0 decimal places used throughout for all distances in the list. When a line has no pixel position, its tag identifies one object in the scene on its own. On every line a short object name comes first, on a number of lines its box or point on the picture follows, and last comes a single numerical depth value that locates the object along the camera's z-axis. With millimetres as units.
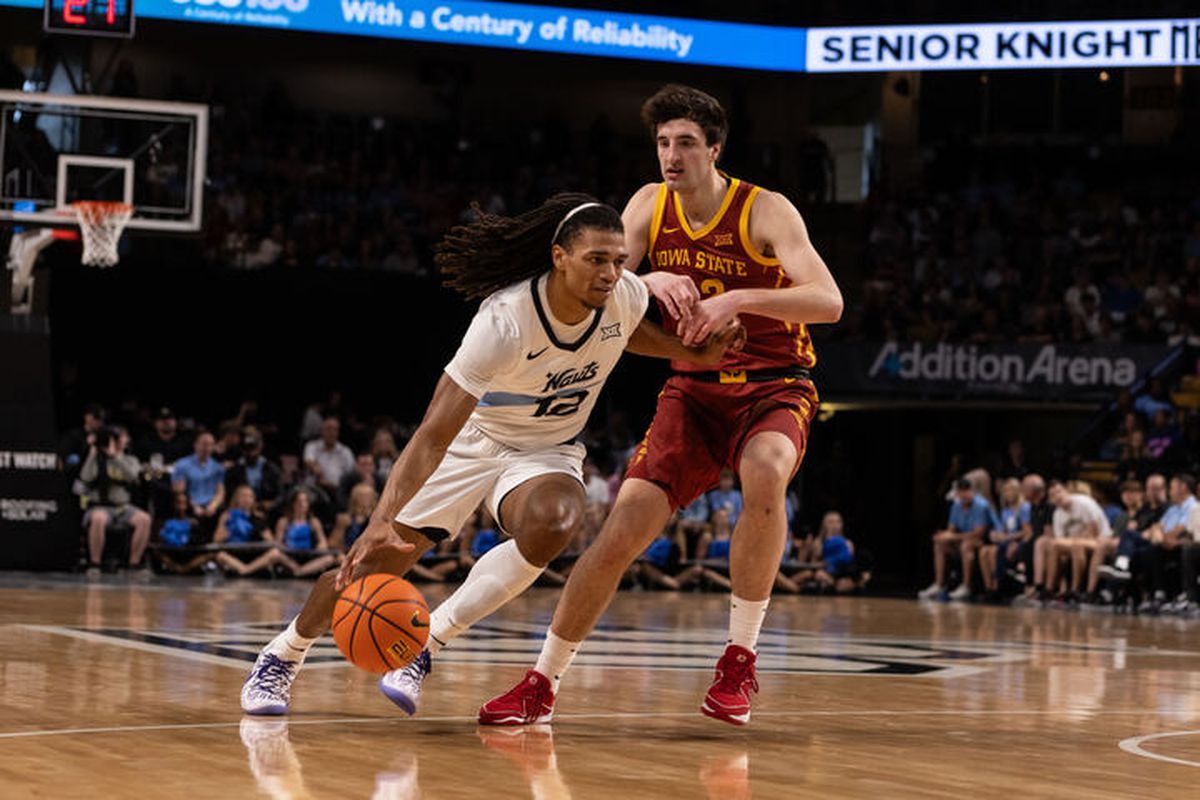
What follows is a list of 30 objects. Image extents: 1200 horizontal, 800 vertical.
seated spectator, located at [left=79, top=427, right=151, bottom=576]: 16750
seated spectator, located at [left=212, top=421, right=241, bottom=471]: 17891
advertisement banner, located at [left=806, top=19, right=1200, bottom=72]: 24234
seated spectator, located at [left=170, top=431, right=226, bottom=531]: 17328
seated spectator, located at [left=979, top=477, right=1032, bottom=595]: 18891
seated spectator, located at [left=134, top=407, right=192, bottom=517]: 17422
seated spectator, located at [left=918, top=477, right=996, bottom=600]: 19234
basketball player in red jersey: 6160
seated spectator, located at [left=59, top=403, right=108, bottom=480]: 17000
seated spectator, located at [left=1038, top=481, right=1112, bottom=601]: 18000
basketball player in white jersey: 5805
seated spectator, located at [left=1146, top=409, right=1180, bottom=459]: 20047
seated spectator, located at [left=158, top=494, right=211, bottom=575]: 17203
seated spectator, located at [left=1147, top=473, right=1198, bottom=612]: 17219
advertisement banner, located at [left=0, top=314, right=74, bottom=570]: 16375
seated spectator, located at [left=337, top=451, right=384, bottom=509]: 17719
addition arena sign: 22031
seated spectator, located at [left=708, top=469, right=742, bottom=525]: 18984
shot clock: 15031
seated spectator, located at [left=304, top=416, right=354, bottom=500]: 18234
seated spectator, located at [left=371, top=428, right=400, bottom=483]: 18266
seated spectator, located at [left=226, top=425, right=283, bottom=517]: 17625
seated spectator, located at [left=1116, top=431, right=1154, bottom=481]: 19625
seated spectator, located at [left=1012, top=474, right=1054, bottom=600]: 18500
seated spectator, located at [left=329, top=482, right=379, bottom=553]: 17281
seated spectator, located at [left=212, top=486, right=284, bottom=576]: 17234
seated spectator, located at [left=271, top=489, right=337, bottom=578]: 17328
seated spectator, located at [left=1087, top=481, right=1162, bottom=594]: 17562
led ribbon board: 23406
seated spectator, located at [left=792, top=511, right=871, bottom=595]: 18906
